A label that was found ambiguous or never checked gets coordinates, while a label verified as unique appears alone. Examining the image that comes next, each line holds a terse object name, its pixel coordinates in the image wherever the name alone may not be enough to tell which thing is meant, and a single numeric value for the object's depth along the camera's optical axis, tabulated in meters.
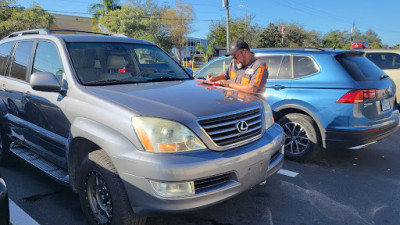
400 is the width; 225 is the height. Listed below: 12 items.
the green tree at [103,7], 47.79
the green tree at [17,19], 29.27
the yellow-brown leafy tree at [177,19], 54.75
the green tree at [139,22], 47.72
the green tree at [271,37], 47.00
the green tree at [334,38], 53.23
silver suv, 2.12
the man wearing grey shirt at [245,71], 3.94
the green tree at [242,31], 53.60
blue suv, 3.92
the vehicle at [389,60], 7.28
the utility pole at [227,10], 23.70
